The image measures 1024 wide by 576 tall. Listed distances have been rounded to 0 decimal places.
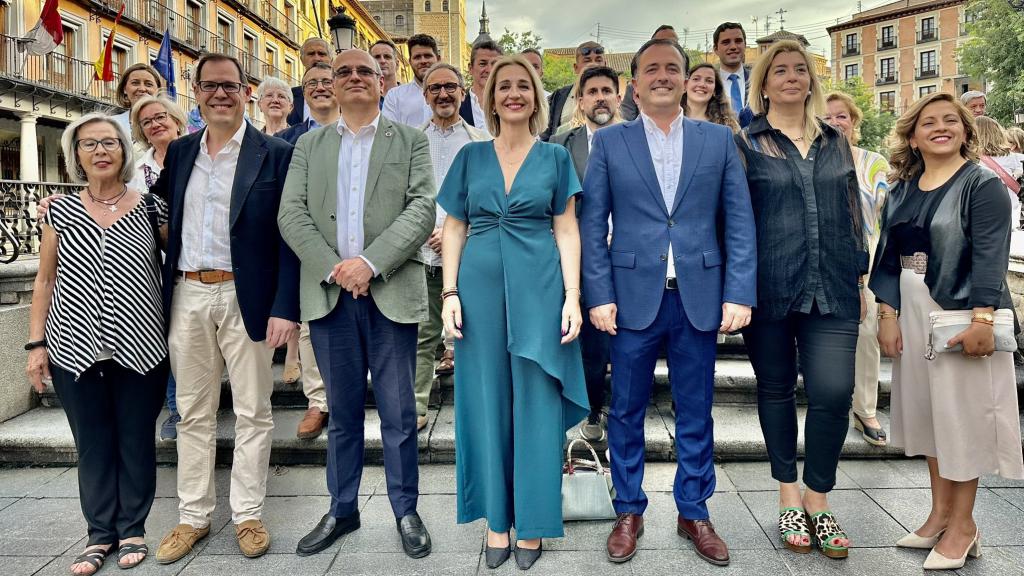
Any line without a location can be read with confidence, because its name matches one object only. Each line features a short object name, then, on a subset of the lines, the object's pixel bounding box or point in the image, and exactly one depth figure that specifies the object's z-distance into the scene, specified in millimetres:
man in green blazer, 3258
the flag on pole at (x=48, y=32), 11039
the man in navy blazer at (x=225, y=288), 3328
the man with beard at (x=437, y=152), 4469
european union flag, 11516
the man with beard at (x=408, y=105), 5559
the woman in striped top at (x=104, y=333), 3156
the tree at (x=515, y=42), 38462
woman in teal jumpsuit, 3039
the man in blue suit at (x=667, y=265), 3062
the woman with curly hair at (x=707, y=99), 4992
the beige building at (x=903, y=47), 56656
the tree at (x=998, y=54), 25422
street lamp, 8594
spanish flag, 14778
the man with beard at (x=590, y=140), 4266
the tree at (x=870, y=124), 43562
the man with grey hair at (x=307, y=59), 6215
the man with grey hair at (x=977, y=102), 6768
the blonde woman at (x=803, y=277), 3121
